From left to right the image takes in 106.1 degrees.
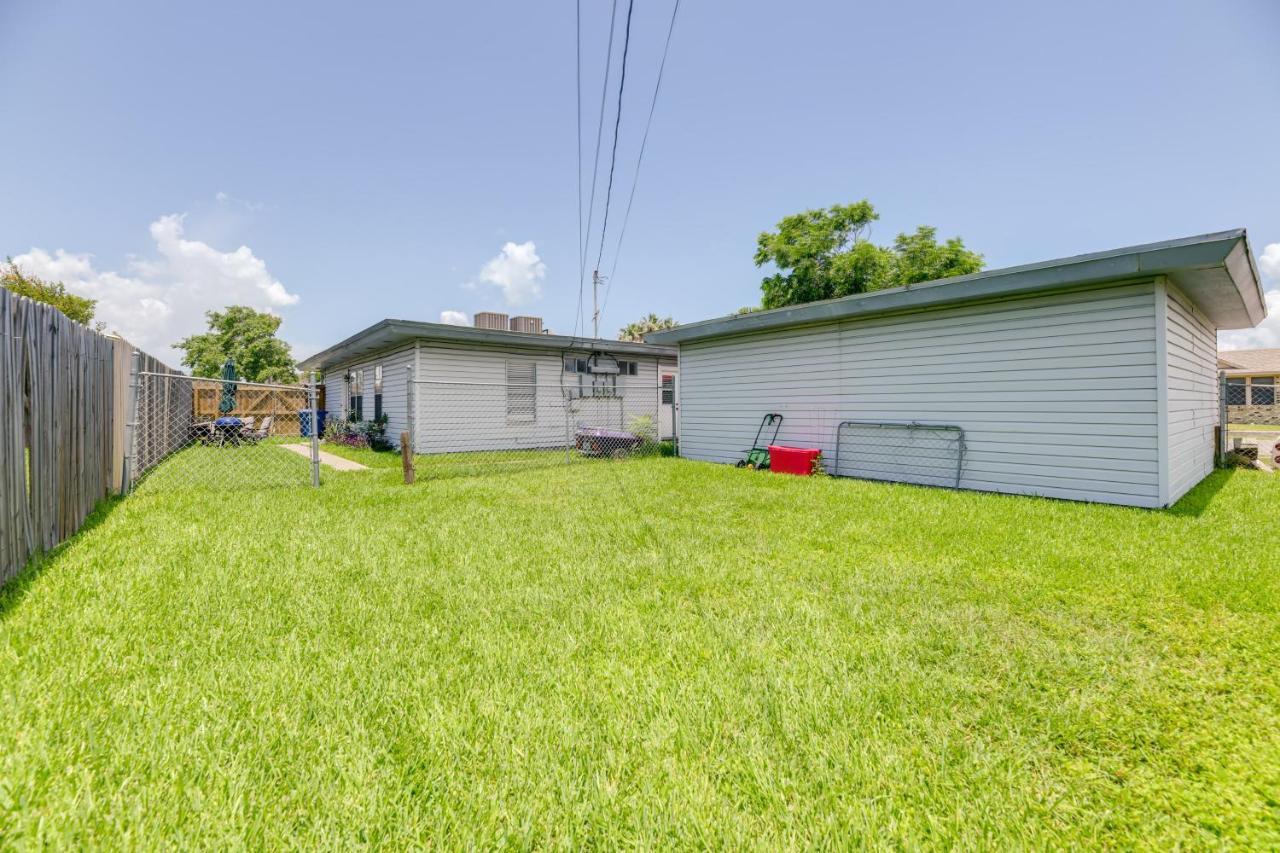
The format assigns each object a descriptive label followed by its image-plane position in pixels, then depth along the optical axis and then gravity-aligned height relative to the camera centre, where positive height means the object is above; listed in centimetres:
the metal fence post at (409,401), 721 +34
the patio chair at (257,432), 1215 -27
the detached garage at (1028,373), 527 +71
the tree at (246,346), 3127 +498
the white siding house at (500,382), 1105 +110
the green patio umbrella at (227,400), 1464 +67
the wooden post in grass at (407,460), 688 -54
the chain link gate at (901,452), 681 -43
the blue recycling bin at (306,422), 1630 -1
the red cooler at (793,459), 768 -58
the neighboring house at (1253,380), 2108 +234
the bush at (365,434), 1295 -34
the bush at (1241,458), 903 -63
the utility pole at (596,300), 2419 +654
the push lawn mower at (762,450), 848 -48
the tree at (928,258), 2253 +784
